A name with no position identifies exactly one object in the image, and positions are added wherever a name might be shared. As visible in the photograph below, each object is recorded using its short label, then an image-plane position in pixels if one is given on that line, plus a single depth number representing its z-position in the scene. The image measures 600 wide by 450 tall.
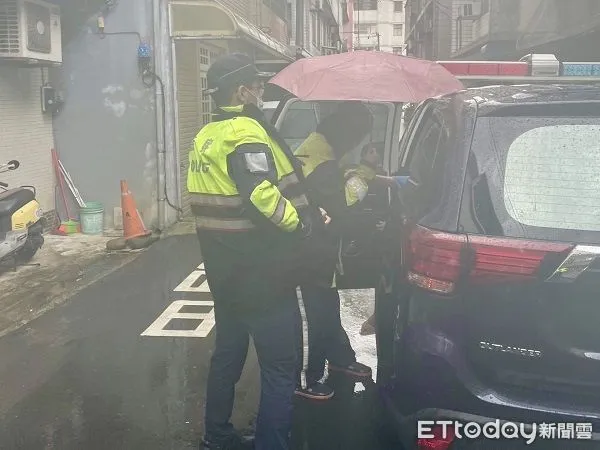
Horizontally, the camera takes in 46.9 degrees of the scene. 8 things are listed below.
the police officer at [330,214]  3.96
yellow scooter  7.39
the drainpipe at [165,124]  9.83
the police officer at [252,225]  3.10
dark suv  2.59
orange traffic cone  9.42
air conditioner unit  8.29
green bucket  9.83
